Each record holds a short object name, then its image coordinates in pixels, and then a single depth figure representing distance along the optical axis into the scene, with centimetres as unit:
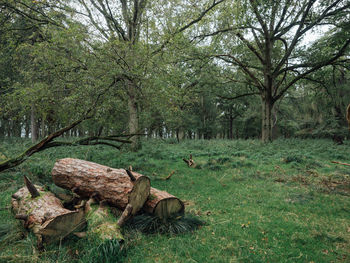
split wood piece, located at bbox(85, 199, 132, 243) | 326
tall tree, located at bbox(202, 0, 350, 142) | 1150
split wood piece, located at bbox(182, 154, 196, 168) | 982
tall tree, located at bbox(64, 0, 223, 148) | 736
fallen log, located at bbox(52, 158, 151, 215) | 427
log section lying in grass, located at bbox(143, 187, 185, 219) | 419
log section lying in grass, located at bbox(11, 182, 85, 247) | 313
